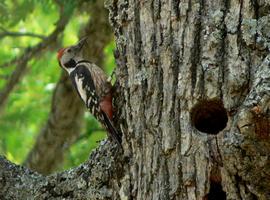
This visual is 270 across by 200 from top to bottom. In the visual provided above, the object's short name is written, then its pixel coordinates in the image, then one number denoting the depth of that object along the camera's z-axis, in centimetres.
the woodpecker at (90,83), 954
